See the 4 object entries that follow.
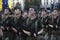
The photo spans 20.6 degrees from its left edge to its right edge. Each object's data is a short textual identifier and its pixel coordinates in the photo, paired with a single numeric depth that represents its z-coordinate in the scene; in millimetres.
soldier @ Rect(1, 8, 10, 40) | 5981
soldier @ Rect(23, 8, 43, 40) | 5844
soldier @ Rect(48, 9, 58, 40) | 6821
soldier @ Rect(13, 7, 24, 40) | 5945
